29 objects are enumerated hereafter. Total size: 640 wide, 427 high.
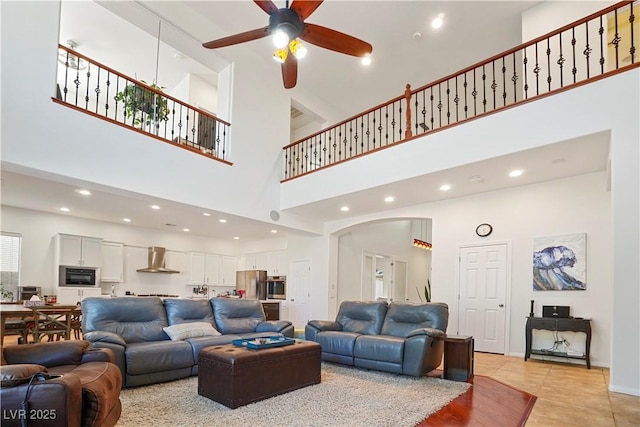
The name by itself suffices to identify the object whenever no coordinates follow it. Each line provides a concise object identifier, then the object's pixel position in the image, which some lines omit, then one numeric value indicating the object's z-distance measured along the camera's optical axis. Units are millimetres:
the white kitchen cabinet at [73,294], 8188
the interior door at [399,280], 10945
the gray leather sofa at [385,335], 4496
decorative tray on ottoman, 3835
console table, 5305
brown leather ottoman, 3426
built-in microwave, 8266
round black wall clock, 6668
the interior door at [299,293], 9211
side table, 4531
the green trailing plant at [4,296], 7315
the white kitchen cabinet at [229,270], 11648
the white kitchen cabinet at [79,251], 8391
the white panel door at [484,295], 6379
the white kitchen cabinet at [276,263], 10477
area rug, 3078
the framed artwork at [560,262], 5645
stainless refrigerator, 10414
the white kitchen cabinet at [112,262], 9141
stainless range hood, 9781
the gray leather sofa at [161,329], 3889
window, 7805
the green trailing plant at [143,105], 5906
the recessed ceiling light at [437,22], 6583
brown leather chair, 2029
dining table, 4789
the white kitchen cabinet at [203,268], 10828
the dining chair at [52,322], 5246
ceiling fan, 3348
